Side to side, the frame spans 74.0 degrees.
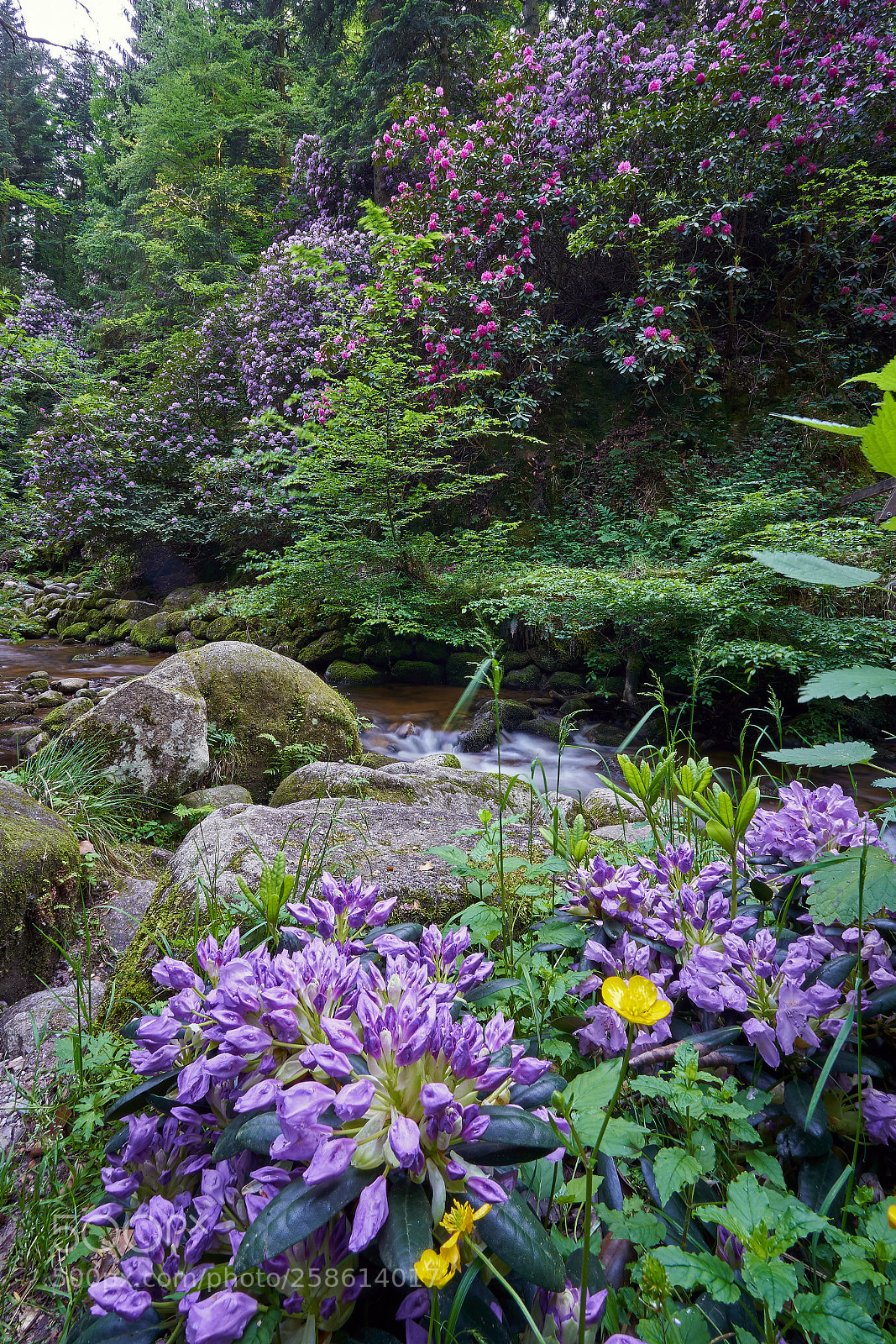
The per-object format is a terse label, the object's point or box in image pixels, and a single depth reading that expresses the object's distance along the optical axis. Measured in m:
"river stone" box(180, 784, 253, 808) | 3.48
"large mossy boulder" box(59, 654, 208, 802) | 3.55
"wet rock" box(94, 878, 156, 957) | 2.38
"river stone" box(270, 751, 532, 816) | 2.86
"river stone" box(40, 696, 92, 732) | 4.68
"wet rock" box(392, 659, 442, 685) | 7.71
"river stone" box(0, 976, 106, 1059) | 1.63
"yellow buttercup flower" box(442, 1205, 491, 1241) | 0.52
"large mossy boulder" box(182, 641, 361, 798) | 4.06
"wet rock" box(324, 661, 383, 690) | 7.62
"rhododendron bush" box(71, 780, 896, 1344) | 0.58
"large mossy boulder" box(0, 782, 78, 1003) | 2.07
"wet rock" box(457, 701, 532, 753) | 5.68
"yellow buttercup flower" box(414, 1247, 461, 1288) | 0.48
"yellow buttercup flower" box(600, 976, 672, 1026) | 0.51
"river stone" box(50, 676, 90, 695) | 6.51
